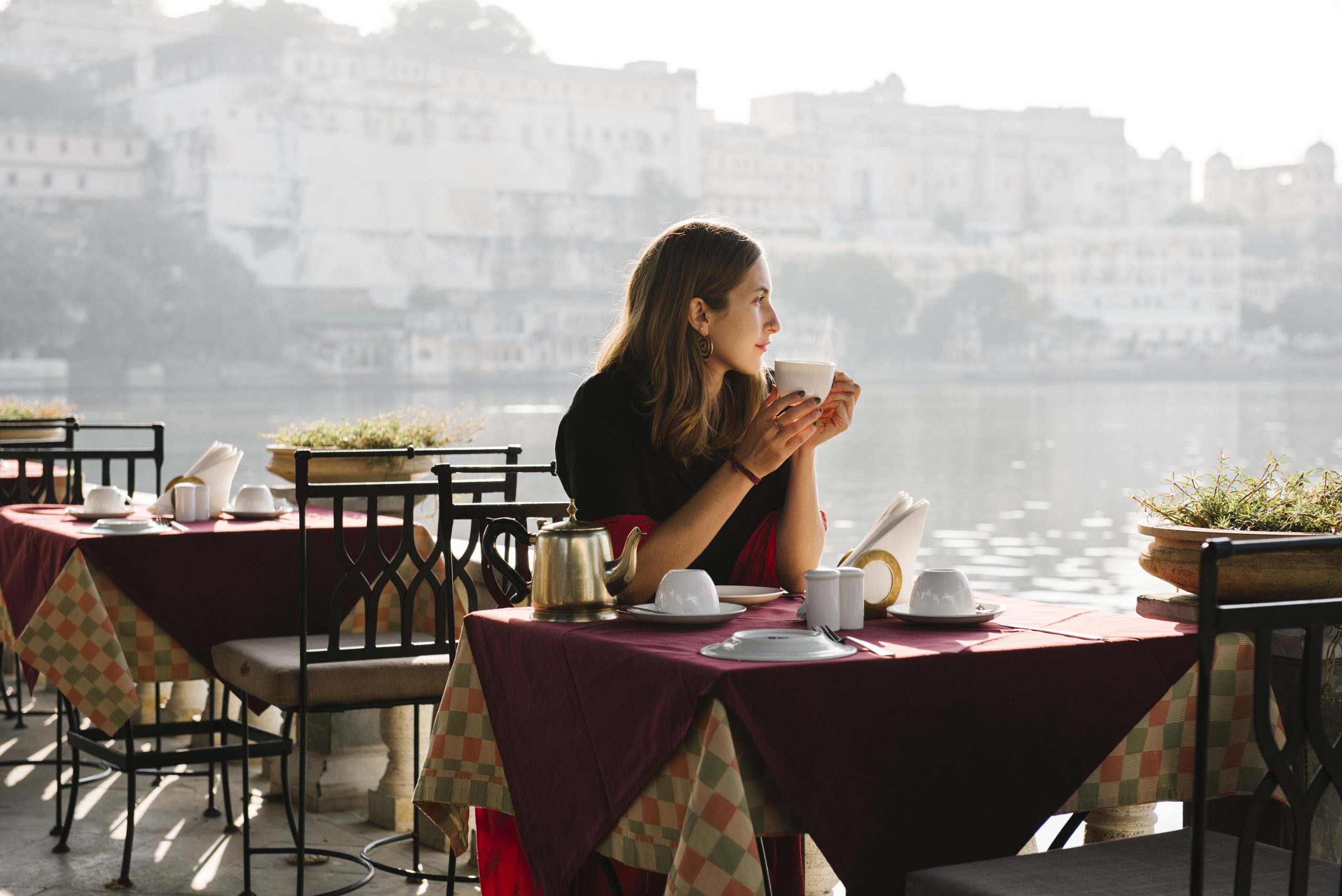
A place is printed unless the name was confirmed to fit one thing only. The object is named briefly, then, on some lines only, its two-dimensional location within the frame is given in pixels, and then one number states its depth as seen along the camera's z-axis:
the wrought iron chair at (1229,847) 1.16
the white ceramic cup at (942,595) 1.57
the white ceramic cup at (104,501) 3.04
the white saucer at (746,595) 1.76
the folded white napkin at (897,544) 1.66
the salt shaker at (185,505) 2.91
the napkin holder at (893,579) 1.65
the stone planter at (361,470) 3.30
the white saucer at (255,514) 2.96
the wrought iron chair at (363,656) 2.32
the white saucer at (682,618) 1.55
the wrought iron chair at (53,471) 3.16
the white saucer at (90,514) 3.03
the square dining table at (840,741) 1.28
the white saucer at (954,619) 1.55
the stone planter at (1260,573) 1.63
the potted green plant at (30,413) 5.40
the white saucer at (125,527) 2.72
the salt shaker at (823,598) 1.54
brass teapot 1.61
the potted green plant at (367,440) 3.31
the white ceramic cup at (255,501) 2.96
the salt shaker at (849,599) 1.55
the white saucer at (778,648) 1.34
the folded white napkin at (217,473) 3.05
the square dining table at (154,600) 2.60
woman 1.83
